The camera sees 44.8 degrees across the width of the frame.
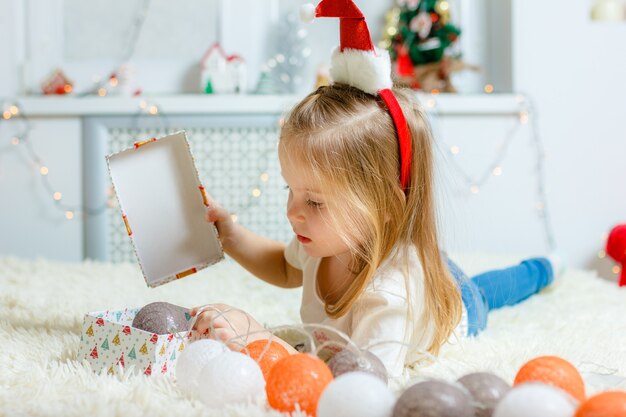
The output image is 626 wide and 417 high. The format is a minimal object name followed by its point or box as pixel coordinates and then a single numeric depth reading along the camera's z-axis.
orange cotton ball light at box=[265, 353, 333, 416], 0.75
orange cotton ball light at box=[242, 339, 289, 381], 0.86
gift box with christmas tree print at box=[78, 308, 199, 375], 0.89
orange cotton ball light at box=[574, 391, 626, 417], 0.64
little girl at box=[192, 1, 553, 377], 1.03
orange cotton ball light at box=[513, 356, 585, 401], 0.75
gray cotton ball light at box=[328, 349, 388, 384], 0.81
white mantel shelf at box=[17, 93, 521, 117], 2.20
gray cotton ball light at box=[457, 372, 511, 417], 0.70
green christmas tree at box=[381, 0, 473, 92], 2.28
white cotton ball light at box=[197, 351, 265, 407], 0.77
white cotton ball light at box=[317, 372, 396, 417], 0.68
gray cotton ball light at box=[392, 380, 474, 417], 0.66
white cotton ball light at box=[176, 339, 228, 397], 0.82
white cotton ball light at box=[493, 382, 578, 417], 0.64
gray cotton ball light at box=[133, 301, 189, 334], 0.94
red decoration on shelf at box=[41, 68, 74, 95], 2.27
